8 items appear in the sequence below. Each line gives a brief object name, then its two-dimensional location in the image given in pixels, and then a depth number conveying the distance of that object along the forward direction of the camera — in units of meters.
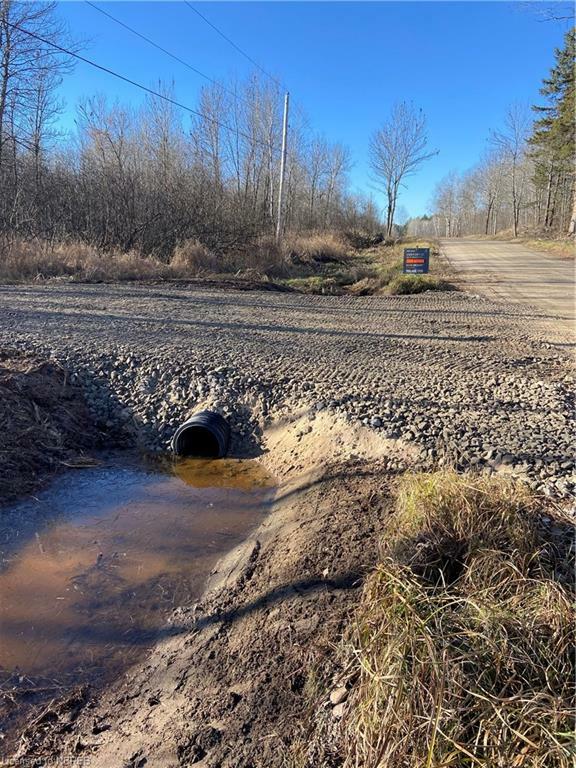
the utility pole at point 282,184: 22.77
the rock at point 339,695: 2.22
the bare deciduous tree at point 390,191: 56.09
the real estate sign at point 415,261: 16.88
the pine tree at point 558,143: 36.62
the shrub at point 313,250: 24.52
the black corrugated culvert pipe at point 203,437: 5.57
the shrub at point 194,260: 17.89
